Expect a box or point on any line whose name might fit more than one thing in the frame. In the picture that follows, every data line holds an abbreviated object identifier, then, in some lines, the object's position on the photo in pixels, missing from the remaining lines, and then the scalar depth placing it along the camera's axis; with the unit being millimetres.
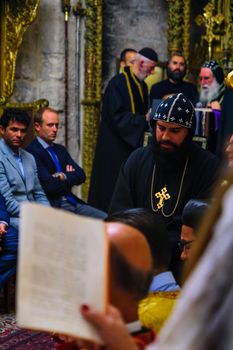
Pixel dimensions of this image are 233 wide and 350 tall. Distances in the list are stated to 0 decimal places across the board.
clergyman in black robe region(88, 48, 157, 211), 8742
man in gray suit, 6450
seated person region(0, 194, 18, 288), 6173
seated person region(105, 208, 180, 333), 2285
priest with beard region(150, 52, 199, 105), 9179
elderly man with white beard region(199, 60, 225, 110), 8695
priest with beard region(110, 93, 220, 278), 5017
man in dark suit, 7093
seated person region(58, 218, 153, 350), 1856
